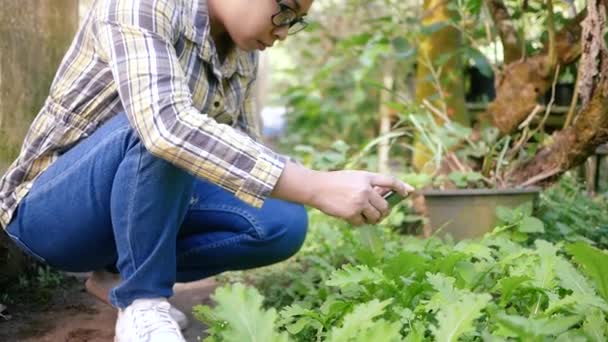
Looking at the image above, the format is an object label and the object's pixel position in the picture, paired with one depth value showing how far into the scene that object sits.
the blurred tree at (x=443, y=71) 3.15
